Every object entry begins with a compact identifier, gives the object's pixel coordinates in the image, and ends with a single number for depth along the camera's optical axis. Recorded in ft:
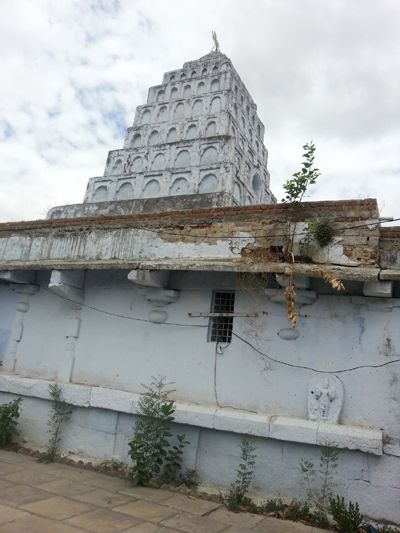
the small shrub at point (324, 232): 20.44
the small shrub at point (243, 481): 18.84
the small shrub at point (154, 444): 20.62
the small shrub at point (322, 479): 17.99
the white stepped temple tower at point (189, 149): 52.85
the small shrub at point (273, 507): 18.42
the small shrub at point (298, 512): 17.88
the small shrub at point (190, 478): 20.66
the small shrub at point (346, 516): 16.70
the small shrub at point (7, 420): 25.55
